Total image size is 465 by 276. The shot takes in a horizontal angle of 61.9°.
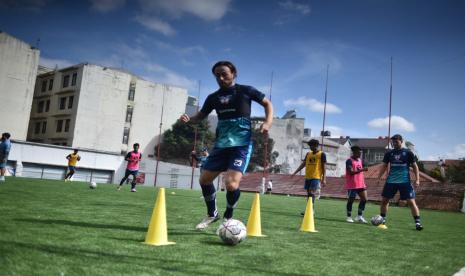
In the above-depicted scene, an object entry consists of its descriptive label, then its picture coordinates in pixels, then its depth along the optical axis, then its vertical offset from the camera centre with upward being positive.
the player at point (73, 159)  23.94 +0.33
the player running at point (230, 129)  5.54 +0.72
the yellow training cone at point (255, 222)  5.84 -0.62
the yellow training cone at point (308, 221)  7.17 -0.64
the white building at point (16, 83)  42.75 +8.50
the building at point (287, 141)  71.38 +7.92
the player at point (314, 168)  11.02 +0.54
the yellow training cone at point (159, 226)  4.37 -0.61
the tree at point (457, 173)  54.00 +3.92
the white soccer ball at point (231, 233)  4.62 -0.64
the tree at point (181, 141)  56.47 +4.92
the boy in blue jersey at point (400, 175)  9.52 +0.48
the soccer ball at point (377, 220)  9.74 -0.70
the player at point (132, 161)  18.22 +0.39
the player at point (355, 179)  11.18 +0.33
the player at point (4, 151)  16.70 +0.28
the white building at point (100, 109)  49.88 +7.99
